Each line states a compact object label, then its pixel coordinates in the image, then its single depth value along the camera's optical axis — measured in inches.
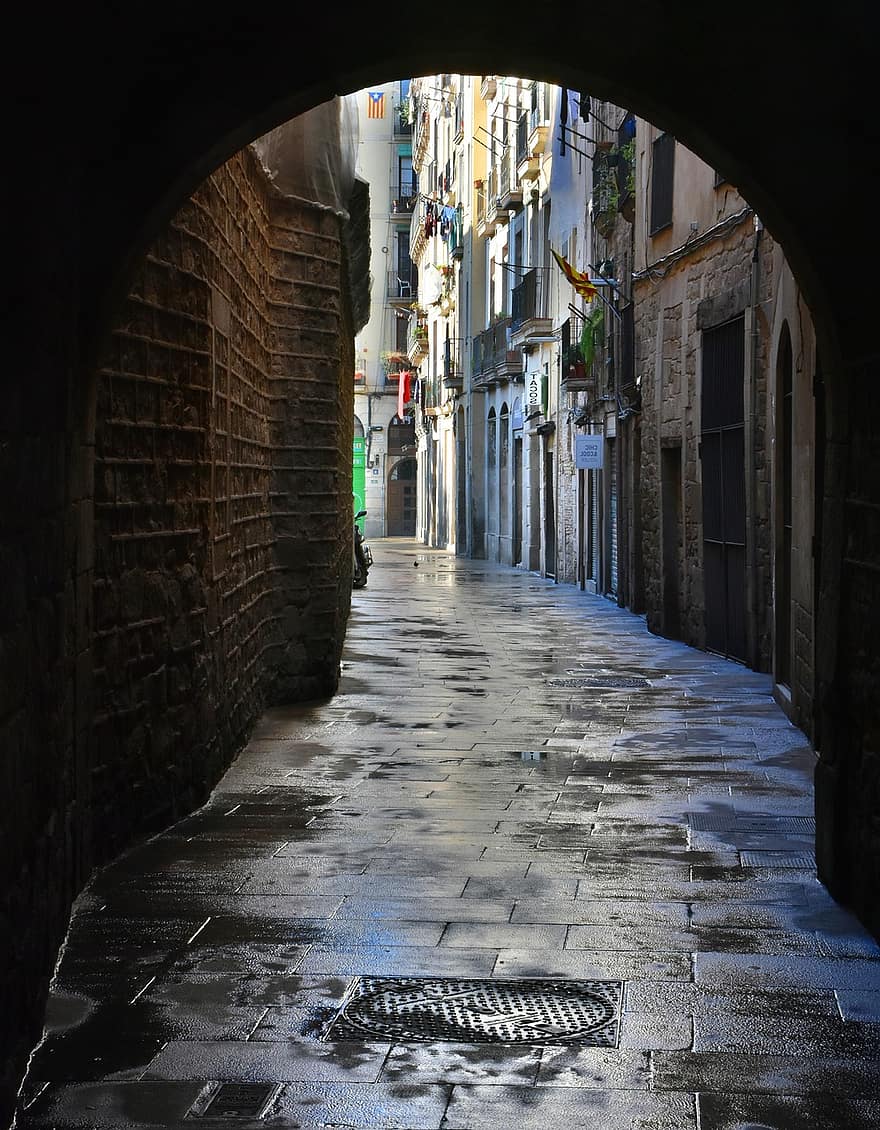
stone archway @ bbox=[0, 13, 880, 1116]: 245.9
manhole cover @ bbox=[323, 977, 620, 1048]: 192.1
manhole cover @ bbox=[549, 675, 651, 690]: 562.9
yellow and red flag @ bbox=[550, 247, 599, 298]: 995.3
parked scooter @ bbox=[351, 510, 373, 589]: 1194.6
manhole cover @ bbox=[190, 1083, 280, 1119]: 167.6
